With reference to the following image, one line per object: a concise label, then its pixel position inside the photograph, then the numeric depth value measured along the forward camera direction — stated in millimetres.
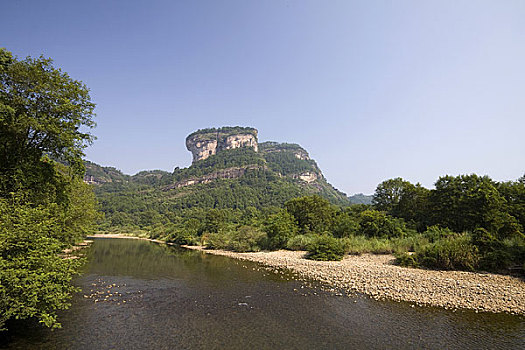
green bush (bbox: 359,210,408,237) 31375
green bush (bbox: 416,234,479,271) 18812
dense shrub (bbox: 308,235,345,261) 27831
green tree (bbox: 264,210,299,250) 38625
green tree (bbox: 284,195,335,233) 42031
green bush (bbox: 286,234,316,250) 35469
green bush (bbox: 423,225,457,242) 25061
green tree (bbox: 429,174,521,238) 23156
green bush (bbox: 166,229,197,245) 57319
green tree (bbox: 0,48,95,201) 11578
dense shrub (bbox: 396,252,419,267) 21414
